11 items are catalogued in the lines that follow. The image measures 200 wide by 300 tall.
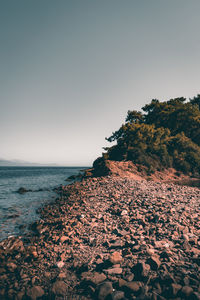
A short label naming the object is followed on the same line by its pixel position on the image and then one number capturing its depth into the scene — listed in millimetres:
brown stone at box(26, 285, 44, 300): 3637
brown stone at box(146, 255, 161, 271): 4159
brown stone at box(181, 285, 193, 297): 3318
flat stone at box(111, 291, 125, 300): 3410
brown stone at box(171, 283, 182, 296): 3371
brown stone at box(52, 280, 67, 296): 3676
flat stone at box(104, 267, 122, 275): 4160
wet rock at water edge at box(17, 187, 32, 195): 18328
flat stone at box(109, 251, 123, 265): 4459
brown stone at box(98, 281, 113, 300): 3490
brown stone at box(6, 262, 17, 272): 4691
